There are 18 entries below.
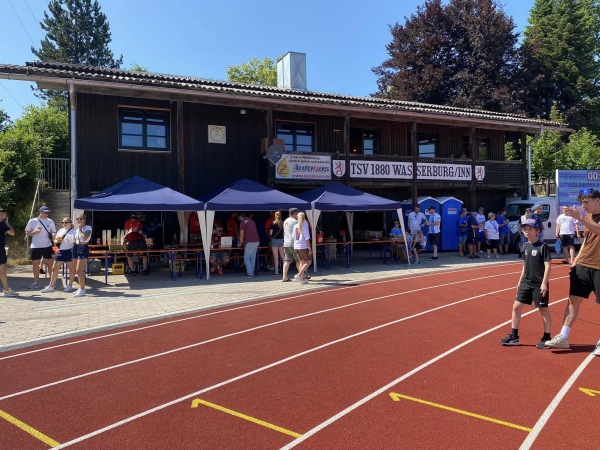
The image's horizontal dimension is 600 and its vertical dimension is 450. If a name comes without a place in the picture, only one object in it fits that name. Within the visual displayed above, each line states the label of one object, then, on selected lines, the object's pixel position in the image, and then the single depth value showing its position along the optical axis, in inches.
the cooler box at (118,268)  537.2
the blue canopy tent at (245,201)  510.6
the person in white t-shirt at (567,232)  534.9
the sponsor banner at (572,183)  684.7
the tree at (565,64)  1386.6
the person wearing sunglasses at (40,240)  438.3
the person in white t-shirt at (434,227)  674.2
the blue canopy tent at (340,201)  561.6
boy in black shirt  229.0
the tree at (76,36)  1952.5
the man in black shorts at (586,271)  220.1
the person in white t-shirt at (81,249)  405.7
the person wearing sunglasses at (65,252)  424.8
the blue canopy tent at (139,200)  467.2
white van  748.6
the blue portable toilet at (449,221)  775.1
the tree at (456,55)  1296.8
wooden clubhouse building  602.5
